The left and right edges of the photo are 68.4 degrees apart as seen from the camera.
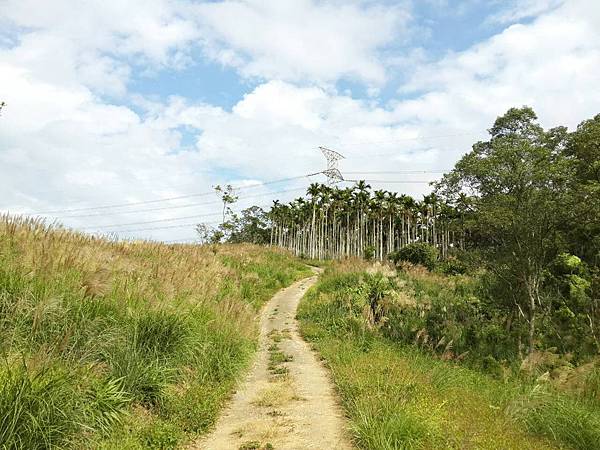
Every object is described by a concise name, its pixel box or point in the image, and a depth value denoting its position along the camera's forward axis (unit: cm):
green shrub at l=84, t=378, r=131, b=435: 423
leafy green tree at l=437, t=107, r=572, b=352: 1025
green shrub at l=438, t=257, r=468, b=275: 2958
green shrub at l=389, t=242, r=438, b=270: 3375
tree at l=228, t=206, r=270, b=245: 9000
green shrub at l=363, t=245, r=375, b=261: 4881
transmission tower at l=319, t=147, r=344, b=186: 7050
